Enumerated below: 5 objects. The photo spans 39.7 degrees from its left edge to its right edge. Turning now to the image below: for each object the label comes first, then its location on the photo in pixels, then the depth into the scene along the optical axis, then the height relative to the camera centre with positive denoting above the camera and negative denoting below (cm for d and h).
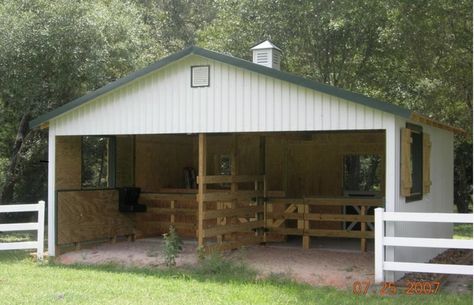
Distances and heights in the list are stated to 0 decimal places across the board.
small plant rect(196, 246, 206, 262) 998 -119
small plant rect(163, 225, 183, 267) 1012 -113
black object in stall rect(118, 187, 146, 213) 1322 -50
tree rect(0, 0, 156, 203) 1387 +270
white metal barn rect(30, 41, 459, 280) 959 +40
